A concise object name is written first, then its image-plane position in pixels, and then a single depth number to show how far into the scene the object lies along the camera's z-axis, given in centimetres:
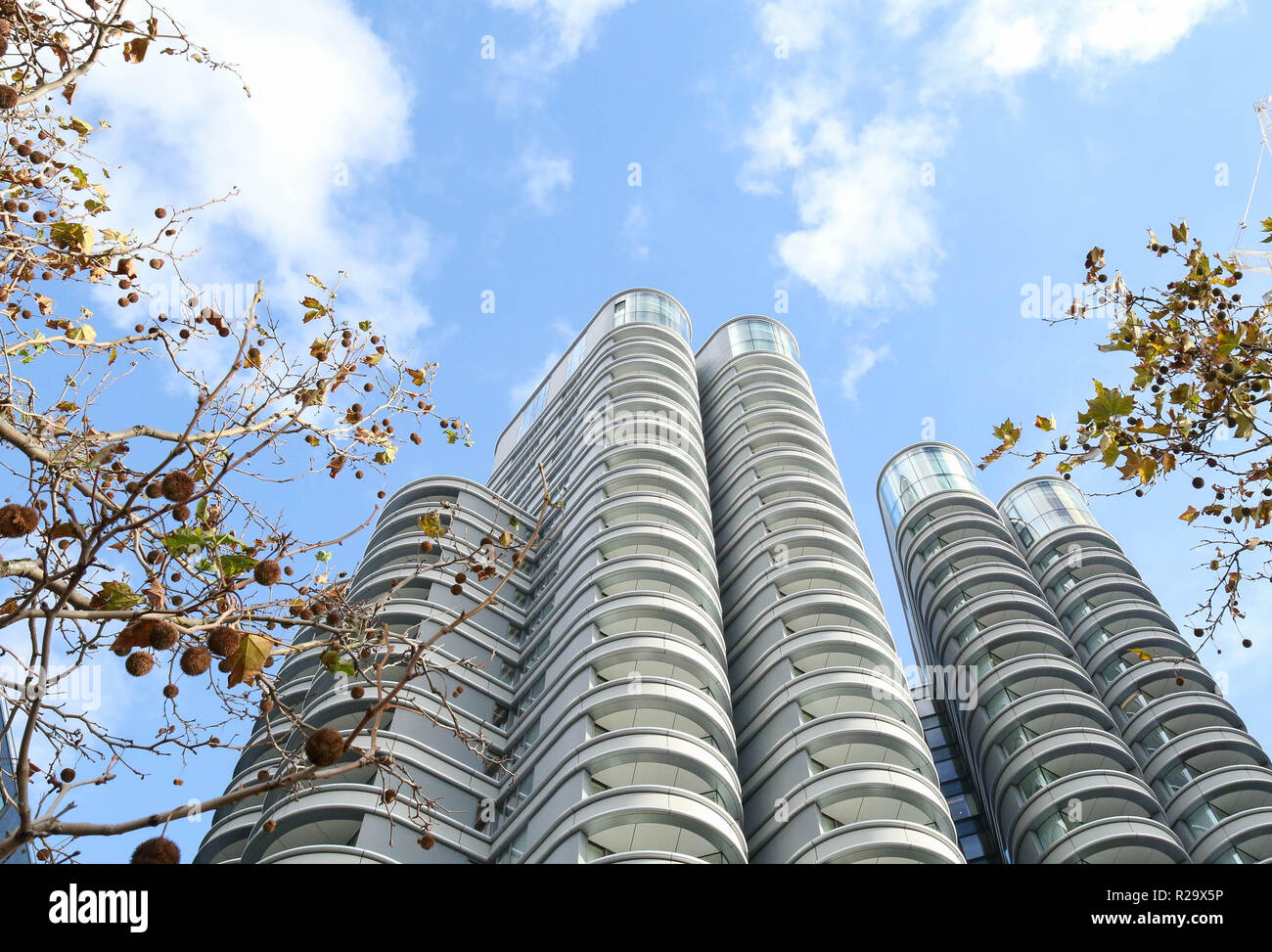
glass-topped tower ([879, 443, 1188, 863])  3666
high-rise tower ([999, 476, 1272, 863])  3875
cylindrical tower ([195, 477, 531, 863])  2964
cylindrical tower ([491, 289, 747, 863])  2811
